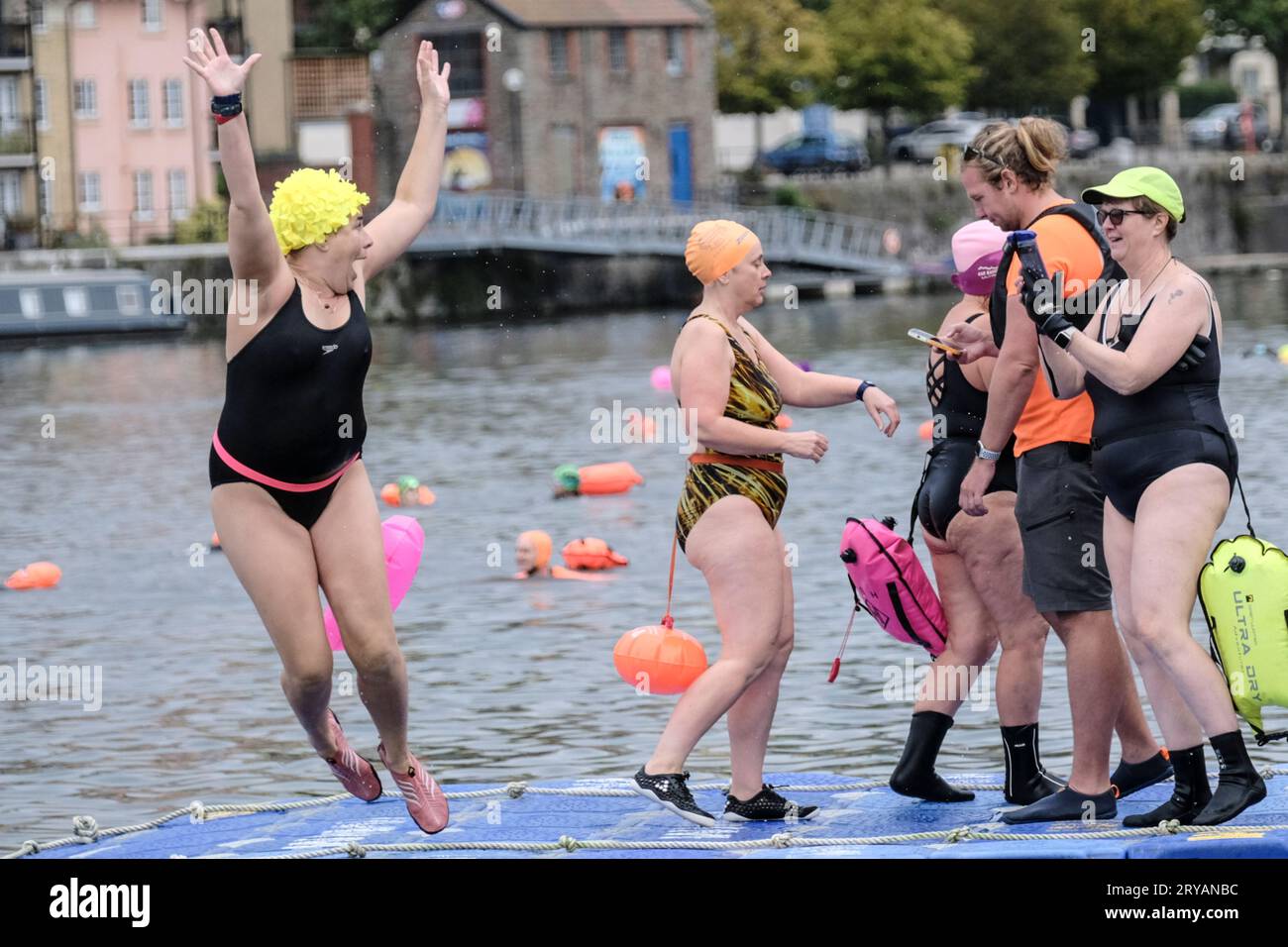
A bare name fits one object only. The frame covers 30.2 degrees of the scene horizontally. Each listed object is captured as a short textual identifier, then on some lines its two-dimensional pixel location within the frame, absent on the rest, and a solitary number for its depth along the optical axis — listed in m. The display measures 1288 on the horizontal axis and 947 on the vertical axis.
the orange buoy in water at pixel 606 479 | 23.17
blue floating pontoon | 7.14
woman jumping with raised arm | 7.27
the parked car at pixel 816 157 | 74.81
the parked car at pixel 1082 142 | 75.38
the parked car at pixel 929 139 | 74.56
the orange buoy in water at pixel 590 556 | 17.75
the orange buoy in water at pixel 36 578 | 17.94
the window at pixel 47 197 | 66.31
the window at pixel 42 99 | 68.38
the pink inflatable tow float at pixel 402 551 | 8.75
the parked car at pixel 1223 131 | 79.62
